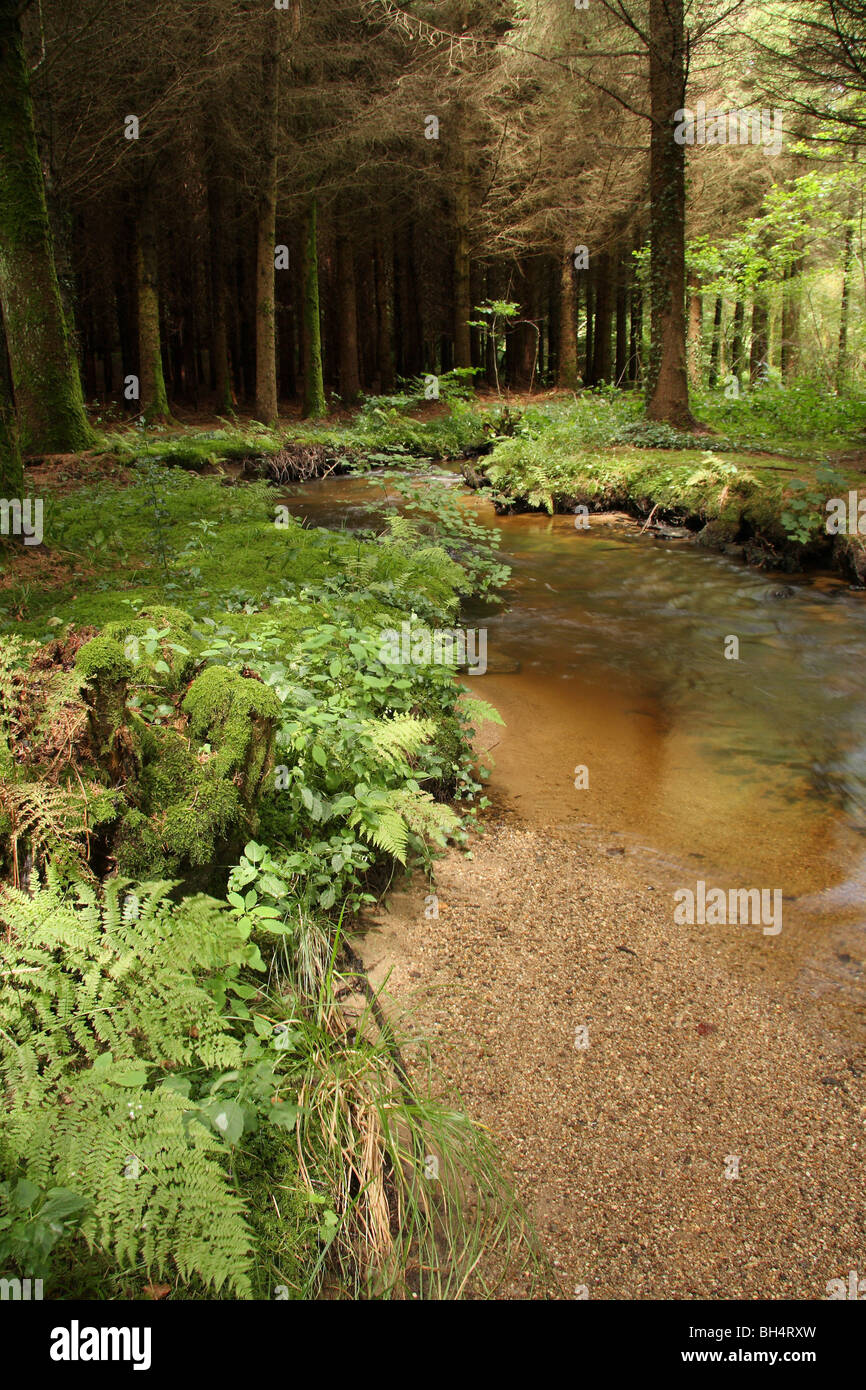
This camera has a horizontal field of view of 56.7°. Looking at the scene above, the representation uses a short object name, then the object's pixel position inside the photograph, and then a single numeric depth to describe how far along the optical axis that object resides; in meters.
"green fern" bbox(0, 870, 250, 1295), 2.04
